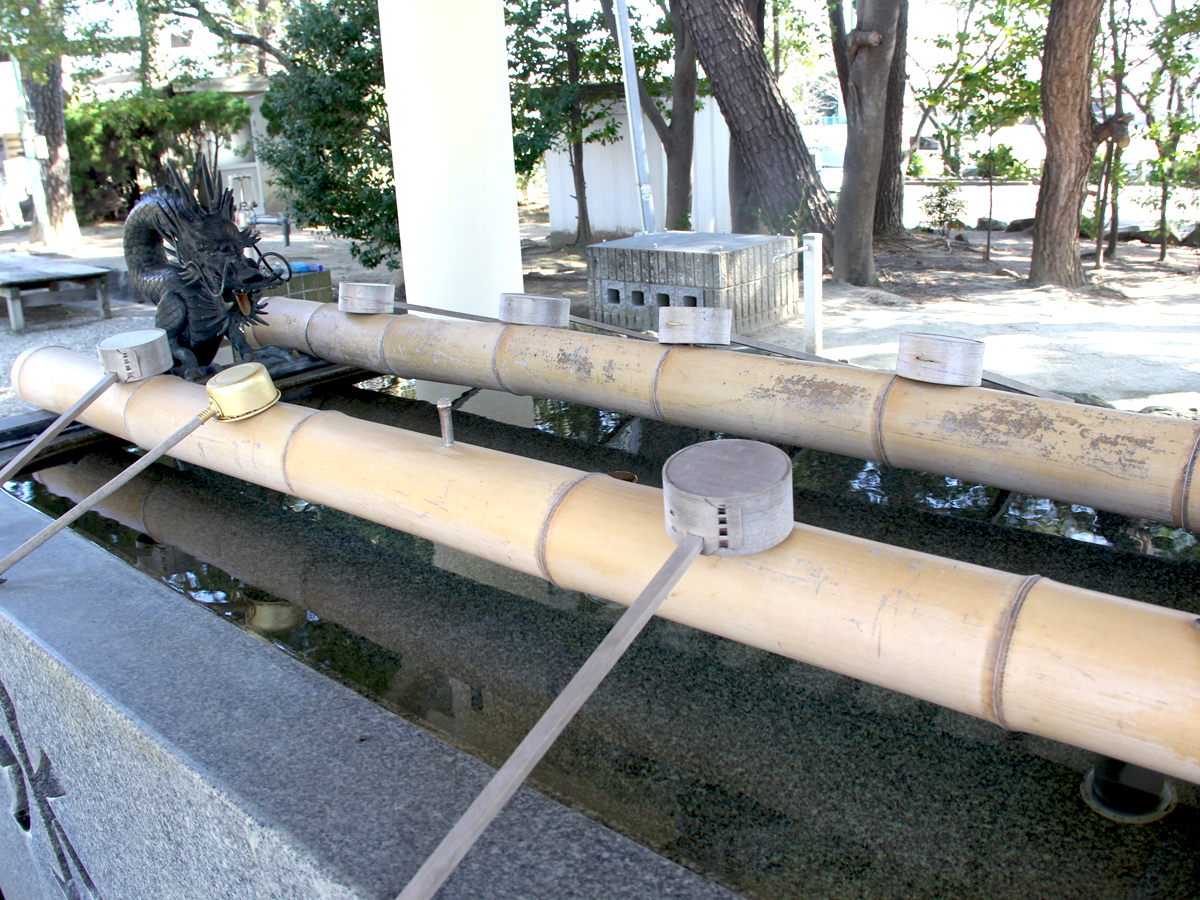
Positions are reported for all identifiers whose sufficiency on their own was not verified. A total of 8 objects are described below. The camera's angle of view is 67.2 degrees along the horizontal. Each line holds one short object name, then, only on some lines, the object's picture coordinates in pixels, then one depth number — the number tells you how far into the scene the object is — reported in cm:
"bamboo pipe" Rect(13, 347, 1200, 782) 132
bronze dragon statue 312
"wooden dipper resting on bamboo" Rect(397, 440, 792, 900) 121
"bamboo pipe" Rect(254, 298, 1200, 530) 204
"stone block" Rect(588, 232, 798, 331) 625
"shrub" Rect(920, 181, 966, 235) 1335
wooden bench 898
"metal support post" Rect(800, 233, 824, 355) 594
